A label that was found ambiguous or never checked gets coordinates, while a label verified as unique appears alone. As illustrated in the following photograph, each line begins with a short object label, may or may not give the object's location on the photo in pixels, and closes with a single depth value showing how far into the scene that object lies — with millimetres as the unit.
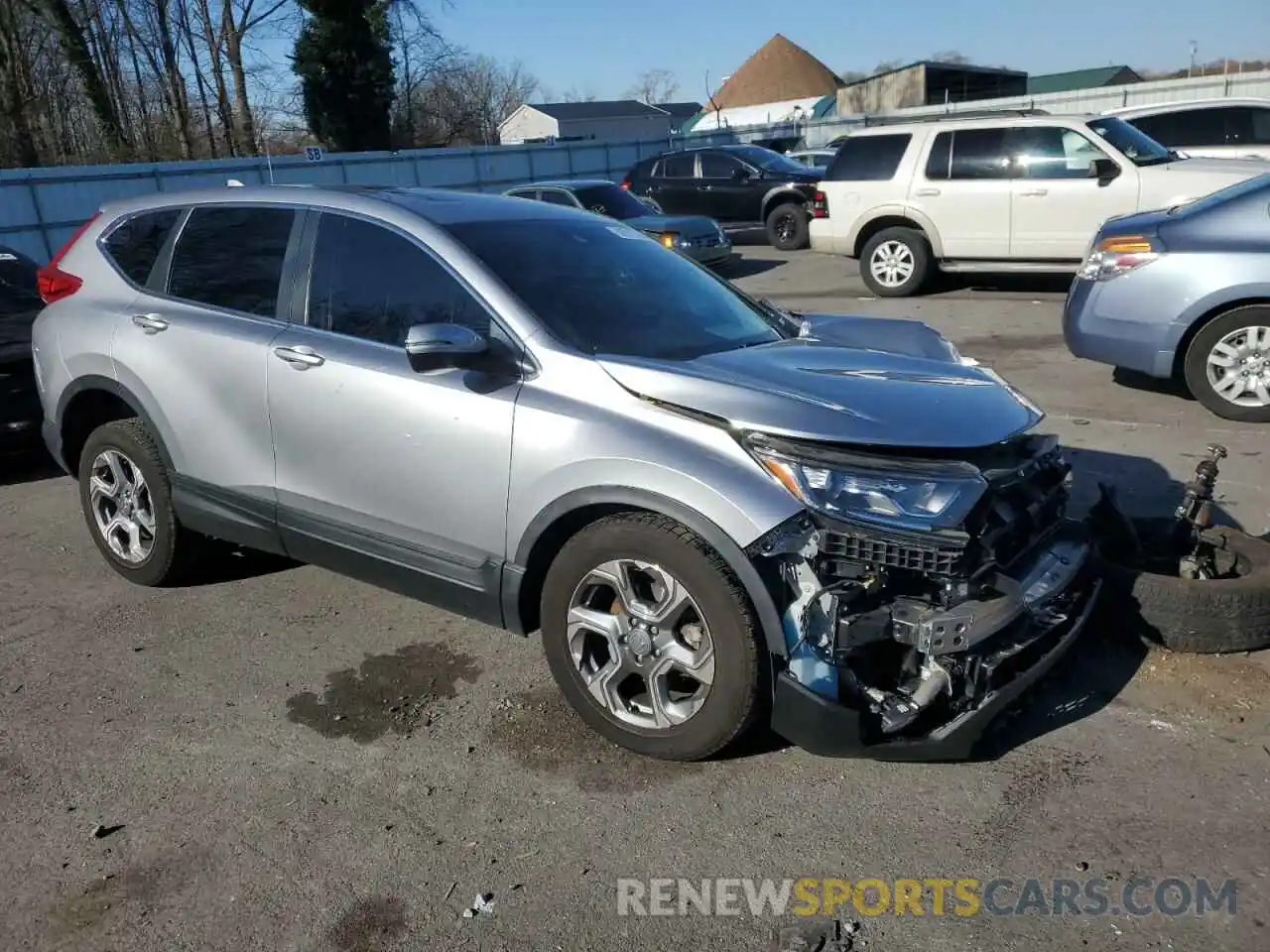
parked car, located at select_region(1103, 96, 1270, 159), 13773
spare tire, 3631
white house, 73750
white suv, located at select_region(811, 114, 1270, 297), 10766
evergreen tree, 37750
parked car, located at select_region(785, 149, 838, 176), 22052
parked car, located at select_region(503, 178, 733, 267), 14234
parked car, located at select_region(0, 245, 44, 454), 6551
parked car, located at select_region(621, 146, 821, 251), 18078
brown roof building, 87875
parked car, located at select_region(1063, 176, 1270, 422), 6438
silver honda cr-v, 2934
